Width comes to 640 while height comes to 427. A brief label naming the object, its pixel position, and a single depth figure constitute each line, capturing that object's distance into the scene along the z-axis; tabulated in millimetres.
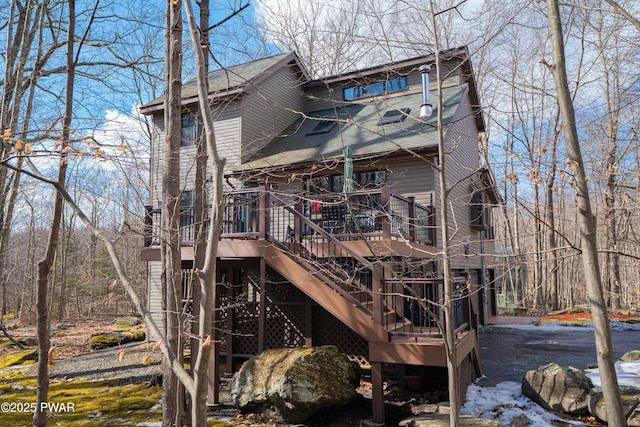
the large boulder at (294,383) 6109
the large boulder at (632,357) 8656
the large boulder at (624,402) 5363
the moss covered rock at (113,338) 13559
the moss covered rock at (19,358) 11339
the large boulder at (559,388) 6184
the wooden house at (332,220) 6691
